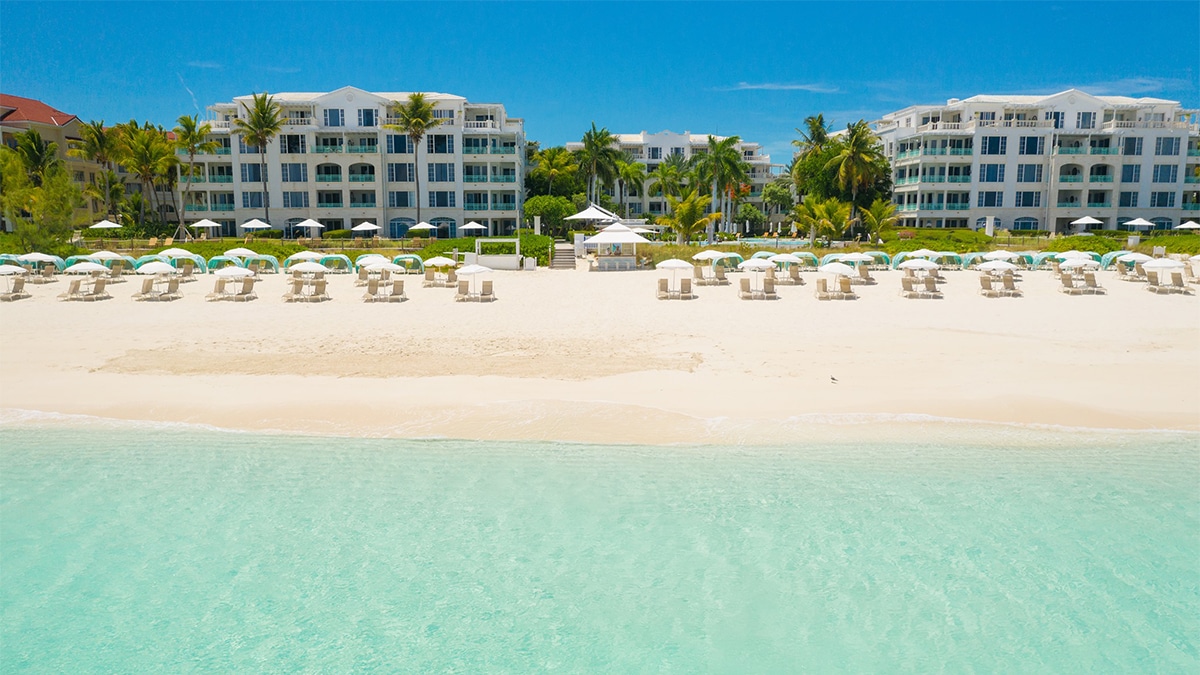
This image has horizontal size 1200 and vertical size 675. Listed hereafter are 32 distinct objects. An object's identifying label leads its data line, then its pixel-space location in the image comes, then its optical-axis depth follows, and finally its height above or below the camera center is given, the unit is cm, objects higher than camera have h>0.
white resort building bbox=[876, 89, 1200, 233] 6812 +841
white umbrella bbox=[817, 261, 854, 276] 3406 -19
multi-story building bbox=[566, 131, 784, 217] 9038 +1168
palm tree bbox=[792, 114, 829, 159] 6800 +1056
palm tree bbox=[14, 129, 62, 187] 5931 +719
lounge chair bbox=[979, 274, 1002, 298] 2805 -77
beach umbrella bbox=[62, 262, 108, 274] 3300 -54
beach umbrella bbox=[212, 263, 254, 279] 2706 -53
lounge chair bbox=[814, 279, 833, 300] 2692 -87
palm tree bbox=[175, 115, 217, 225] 6224 +883
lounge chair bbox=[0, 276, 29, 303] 2706 -129
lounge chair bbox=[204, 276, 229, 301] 2630 -115
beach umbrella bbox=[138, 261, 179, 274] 2864 -43
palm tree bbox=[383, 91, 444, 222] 6106 +1039
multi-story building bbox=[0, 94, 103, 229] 6469 +1019
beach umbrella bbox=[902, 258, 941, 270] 3044 +2
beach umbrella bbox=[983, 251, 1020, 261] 3934 +50
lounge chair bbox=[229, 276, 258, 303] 2658 -119
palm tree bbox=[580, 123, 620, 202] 7162 +898
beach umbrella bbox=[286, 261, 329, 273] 3128 -36
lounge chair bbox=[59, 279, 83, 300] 2670 -124
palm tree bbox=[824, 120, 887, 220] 6006 +752
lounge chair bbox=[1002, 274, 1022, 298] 2838 -74
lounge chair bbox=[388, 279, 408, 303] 2622 -108
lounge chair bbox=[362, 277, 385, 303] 2622 -109
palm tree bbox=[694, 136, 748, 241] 6819 +816
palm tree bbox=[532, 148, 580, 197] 7262 +828
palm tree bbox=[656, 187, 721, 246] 4550 +247
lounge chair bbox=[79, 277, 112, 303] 2678 -127
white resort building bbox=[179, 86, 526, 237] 6612 +706
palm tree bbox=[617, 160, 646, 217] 7788 +812
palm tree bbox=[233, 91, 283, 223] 6044 +972
